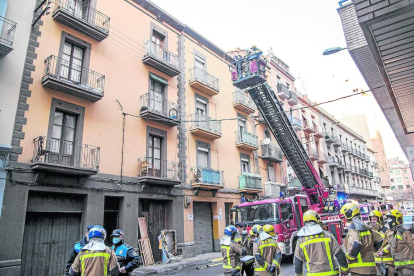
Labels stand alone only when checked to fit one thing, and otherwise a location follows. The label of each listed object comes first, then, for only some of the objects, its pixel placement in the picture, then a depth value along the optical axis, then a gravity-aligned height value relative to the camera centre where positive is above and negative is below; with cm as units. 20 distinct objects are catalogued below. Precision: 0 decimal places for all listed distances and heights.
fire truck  1214 +131
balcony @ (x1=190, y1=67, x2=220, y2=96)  1934 +869
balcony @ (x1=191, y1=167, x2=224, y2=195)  1750 +205
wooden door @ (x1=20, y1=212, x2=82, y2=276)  1066 -88
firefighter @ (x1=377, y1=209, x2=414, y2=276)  601 -74
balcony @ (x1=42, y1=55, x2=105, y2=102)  1182 +577
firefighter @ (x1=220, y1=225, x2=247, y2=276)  660 -90
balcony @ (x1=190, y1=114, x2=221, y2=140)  1845 +547
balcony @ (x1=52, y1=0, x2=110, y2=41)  1266 +865
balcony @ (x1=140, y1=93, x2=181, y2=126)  1551 +569
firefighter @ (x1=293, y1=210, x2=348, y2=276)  450 -61
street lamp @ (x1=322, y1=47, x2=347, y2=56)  892 +471
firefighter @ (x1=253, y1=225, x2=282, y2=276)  581 -83
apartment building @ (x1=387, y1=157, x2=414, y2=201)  9200 +975
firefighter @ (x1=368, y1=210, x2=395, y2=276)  660 -113
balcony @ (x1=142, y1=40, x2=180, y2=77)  1639 +877
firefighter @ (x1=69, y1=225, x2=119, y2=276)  444 -63
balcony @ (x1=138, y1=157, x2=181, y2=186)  1455 +223
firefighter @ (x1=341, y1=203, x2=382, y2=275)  499 -61
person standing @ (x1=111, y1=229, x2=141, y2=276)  540 -70
